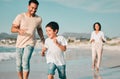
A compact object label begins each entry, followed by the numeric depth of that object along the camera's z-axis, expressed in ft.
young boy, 23.27
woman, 40.40
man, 25.68
